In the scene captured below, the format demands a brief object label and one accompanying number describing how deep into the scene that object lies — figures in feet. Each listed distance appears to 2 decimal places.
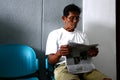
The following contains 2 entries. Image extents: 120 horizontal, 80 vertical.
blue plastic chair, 7.00
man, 6.27
